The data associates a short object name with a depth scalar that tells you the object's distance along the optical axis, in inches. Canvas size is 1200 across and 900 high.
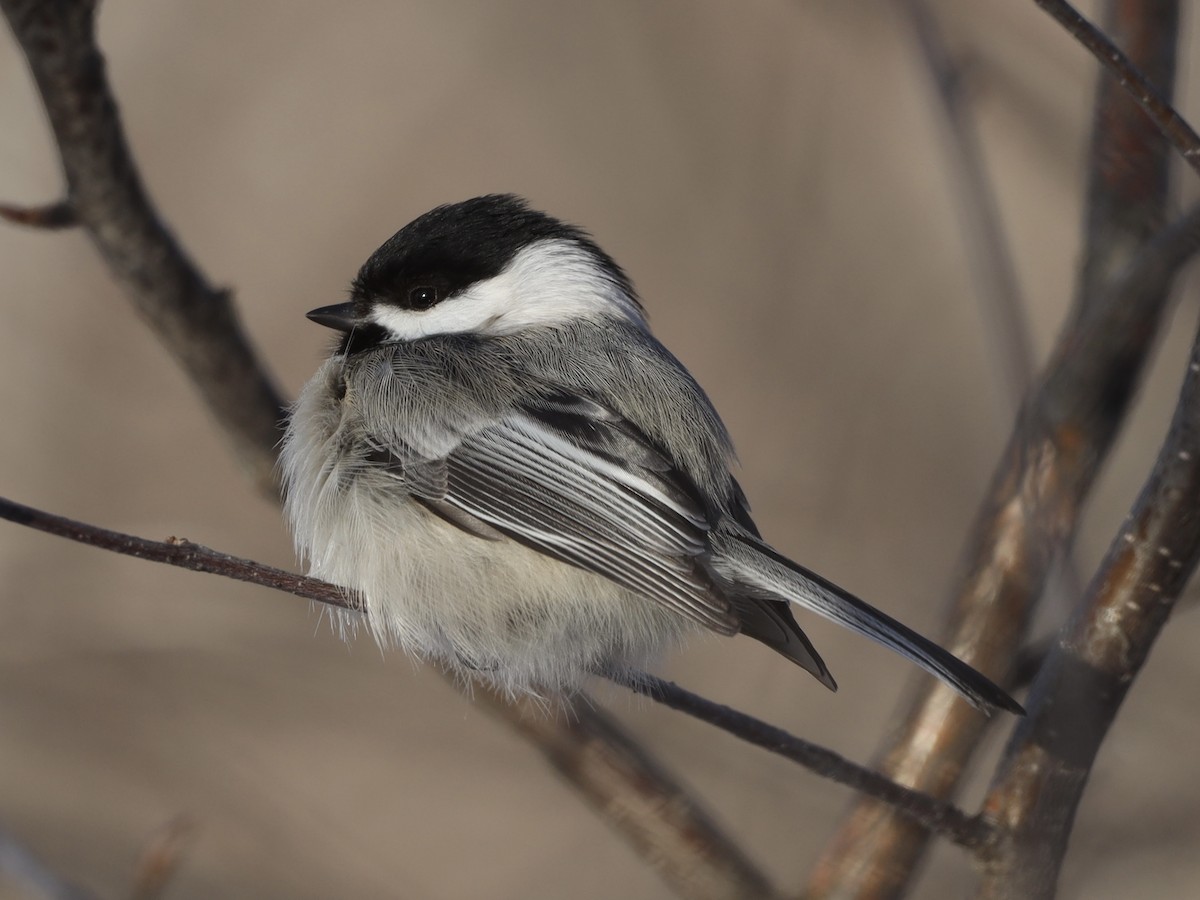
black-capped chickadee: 123.3
